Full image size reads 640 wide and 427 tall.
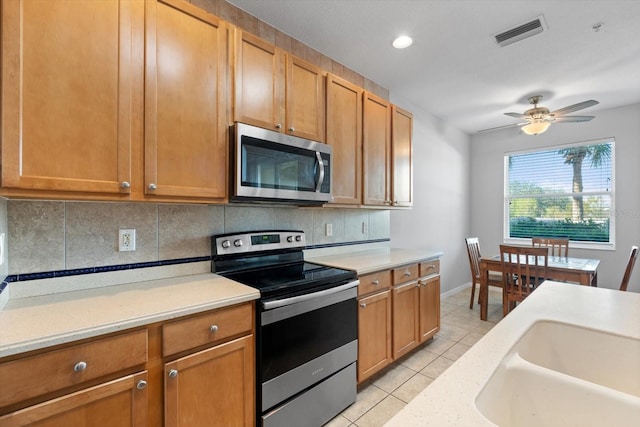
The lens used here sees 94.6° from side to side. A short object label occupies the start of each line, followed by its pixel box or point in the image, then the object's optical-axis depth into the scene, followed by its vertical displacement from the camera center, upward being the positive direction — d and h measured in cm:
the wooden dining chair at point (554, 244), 379 -41
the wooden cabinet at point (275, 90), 172 +80
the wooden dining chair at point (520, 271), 304 -61
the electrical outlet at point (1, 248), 116 -14
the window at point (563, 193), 400 +30
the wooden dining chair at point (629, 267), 280 -51
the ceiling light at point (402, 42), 238 +141
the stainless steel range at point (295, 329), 150 -65
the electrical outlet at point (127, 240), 155 -14
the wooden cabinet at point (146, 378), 93 -61
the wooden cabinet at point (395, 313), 210 -80
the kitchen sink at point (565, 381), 69 -45
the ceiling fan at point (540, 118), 325 +108
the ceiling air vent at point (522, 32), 217 +140
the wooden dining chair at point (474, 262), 383 -64
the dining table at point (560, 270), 287 -59
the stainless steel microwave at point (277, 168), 164 +29
